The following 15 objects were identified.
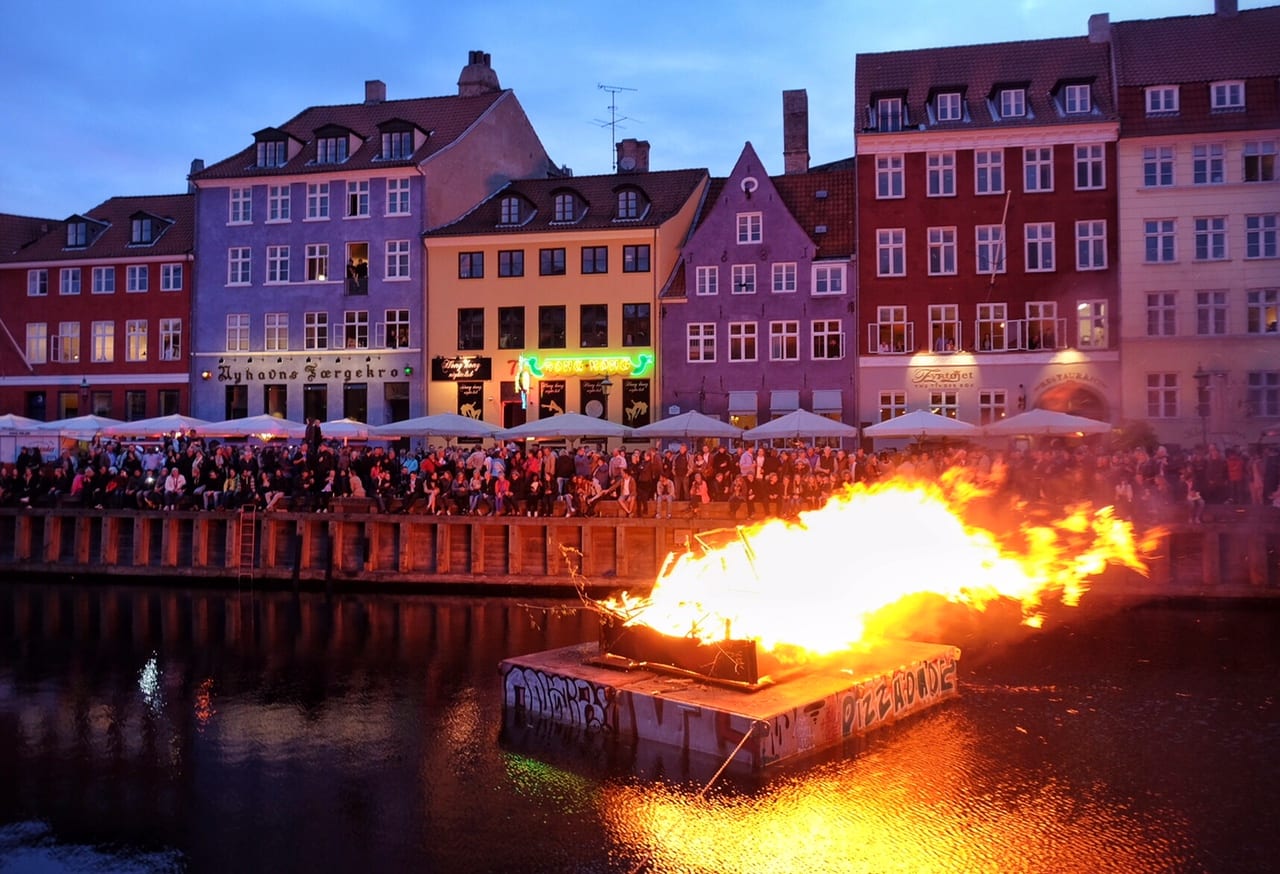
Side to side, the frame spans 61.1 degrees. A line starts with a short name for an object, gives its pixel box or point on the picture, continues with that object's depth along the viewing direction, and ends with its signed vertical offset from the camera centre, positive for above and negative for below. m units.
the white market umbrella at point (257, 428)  44.25 +1.57
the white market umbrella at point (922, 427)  36.81 +1.16
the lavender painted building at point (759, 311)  52.94 +7.51
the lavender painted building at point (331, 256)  58.66 +11.71
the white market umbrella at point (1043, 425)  36.62 +1.20
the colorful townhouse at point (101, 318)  62.38 +8.75
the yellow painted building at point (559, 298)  55.06 +8.67
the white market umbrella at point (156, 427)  44.84 +1.67
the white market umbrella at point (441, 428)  41.34 +1.41
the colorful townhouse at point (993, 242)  50.66 +10.49
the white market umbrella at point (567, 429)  40.06 +1.29
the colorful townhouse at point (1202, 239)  48.97 +10.21
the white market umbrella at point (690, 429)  40.66 +1.29
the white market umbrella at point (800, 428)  39.44 +1.25
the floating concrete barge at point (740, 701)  16.42 -3.89
